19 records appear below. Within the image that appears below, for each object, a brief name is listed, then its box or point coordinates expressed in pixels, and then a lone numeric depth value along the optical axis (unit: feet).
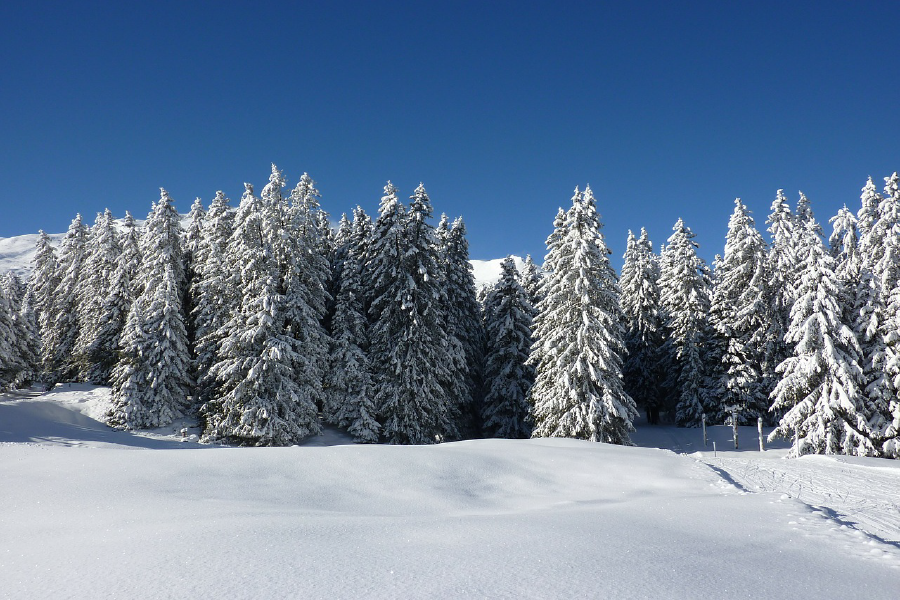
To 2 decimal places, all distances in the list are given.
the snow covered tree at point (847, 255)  83.35
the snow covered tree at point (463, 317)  103.76
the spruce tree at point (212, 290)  95.46
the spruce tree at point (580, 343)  81.51
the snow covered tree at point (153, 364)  93.56
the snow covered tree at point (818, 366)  75.92
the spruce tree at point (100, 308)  111.04
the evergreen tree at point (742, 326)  110.11
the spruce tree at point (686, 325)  118.21
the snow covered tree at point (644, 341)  132.77
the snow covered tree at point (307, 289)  87.30
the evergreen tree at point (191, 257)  112.37
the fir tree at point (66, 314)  128.57
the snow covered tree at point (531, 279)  125.29
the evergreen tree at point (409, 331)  90.33
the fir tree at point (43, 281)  143.95
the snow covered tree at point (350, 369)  89.92
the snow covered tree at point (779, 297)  110.52
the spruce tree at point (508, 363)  104.53
